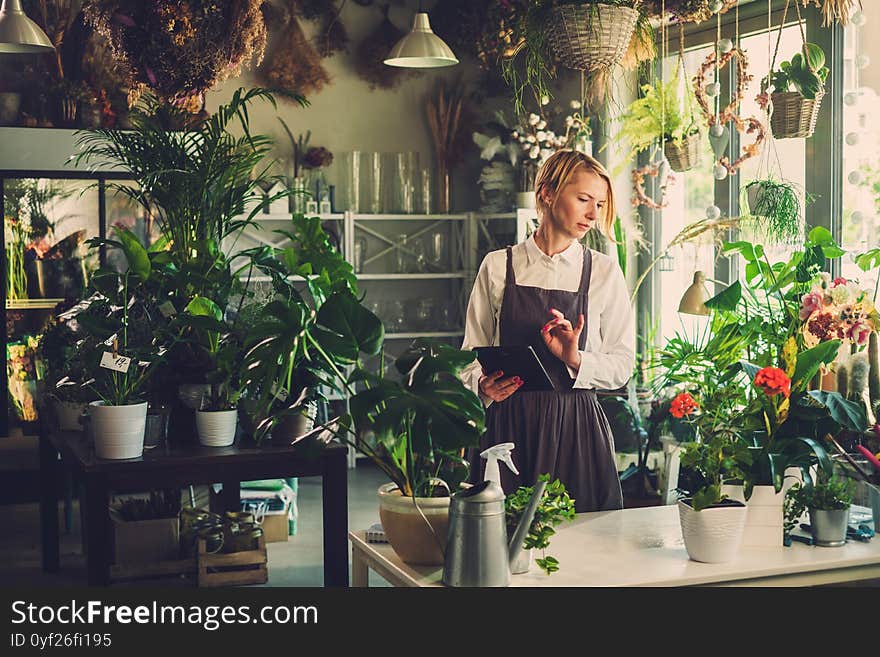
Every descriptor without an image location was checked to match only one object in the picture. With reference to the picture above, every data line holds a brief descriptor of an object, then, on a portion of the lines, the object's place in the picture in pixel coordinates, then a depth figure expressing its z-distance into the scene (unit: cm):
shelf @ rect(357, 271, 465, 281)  707
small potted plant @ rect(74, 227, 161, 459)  334
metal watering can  201
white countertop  217
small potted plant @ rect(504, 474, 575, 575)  217
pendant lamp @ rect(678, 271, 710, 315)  451
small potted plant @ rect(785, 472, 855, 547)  240
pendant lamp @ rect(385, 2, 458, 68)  552
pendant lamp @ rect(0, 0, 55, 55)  513
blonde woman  302
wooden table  326
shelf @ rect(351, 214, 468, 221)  713
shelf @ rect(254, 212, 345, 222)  682
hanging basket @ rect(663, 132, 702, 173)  484
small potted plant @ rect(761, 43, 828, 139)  396
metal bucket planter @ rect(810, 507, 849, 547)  240
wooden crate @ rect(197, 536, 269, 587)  420
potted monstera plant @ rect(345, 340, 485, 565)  209
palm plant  371
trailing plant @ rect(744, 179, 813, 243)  448
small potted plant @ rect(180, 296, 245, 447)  352
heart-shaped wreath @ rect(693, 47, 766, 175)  442
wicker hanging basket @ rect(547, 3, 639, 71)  354
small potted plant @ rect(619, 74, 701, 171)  486
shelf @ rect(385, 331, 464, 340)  717
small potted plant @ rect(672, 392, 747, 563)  225
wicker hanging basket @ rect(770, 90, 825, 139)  404
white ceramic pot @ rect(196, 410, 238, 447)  354
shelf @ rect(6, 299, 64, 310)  608
